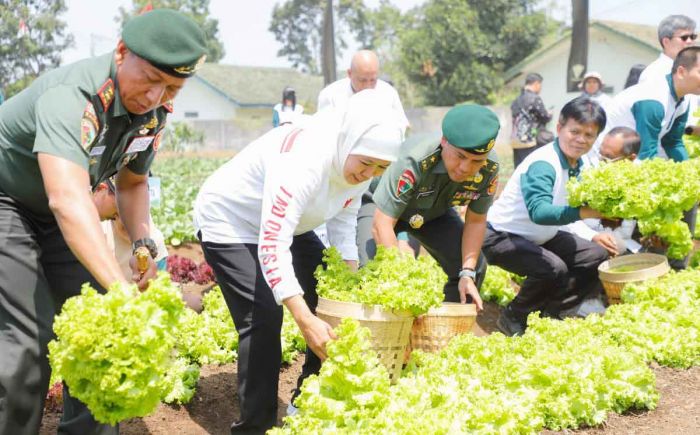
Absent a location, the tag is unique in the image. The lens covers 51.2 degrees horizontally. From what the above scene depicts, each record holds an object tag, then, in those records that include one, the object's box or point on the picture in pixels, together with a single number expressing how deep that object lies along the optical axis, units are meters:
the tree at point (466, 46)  45.81
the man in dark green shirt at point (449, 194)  4.66
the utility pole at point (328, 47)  23.98
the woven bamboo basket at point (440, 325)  4.34
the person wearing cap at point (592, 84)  12.69
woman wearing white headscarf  3.40
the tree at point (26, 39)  29.29
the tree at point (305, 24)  75.81
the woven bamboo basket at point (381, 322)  3.64
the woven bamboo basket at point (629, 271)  5.70
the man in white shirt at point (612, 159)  6.31
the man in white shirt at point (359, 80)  7.23
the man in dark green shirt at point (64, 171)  2.77
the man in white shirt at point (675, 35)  7.33
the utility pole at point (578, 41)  18.02
